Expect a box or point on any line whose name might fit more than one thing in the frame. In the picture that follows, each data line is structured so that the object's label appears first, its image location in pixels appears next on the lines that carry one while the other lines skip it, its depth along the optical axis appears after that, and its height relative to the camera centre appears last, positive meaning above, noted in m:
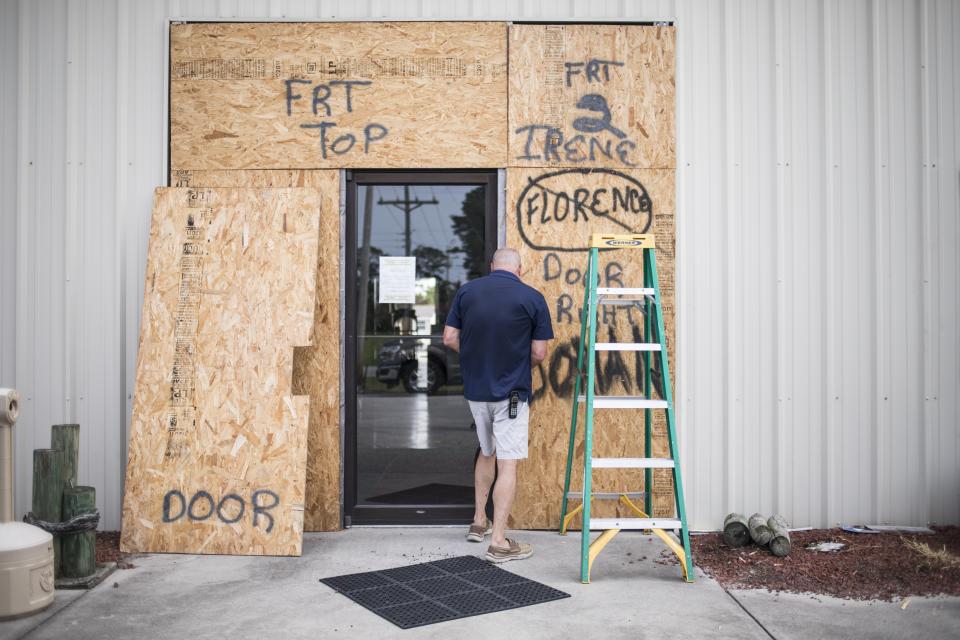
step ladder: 4.79 -0.50
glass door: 6.16 -0.07
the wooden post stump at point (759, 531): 5.46 -1.44
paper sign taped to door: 6.19 +0.37
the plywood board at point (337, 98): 6.07 +1.78
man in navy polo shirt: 5.28 -0.22
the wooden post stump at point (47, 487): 4.88 -1.03
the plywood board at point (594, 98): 6.08 +1.79
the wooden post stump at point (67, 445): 4.99 -0.78
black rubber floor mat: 4.27 -1.57
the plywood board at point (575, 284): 6.03 +0.33
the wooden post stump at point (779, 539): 5.36 -1.47
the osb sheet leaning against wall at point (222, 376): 5.45 -0.37
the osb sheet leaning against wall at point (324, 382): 6.02 -0.44
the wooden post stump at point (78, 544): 4.79 -1.36
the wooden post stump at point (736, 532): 5.57 -1.48
